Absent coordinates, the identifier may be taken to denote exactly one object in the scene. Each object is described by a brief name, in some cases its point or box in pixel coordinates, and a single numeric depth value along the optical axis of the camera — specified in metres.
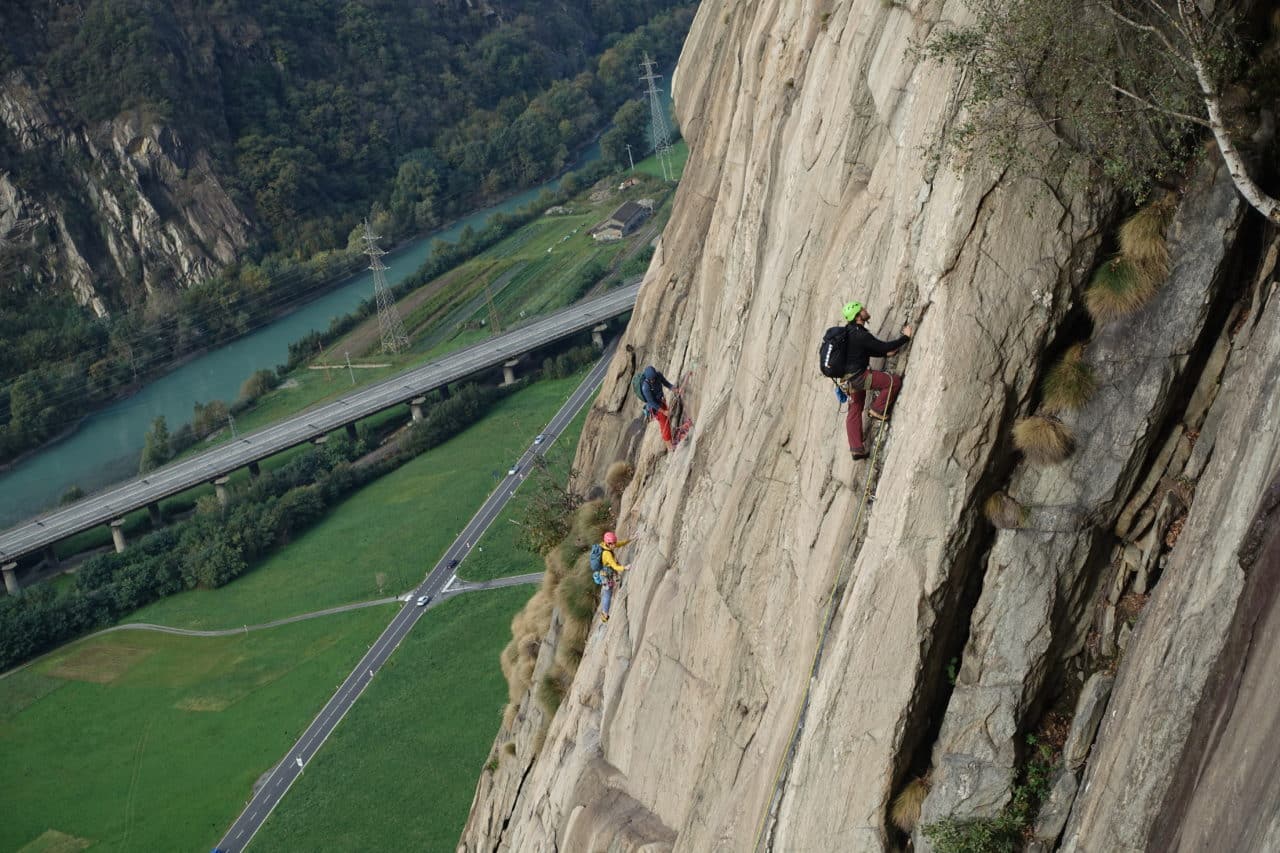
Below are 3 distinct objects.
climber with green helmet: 15.48
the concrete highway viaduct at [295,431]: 87.62
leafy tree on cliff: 13.82
